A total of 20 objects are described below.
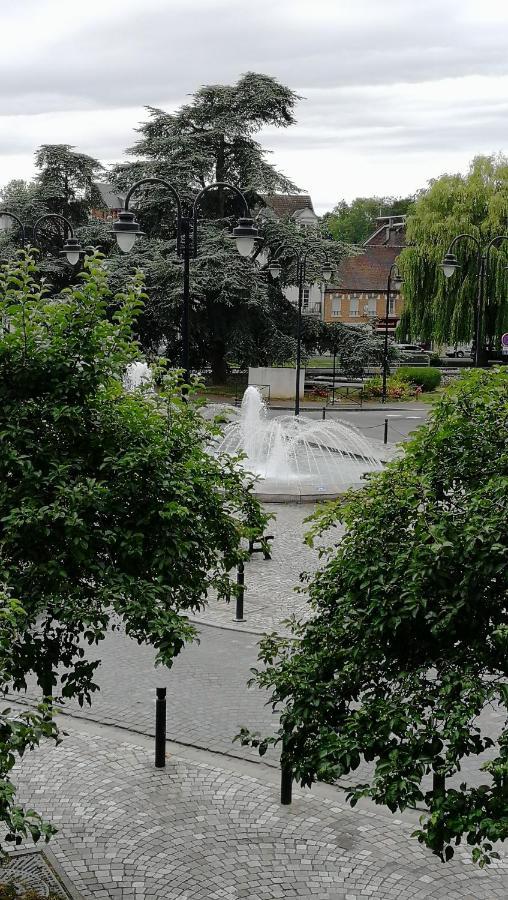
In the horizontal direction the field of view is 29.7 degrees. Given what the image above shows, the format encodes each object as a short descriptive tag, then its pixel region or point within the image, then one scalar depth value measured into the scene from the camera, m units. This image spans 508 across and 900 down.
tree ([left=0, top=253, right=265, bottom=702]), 6.28
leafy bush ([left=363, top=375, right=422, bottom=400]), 47.00
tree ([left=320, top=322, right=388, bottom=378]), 46.97
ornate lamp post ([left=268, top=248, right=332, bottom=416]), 38.56
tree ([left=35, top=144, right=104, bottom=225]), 52.69
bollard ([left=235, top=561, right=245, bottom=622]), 14.01
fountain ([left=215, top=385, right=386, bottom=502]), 22.50
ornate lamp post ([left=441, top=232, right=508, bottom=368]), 28.33
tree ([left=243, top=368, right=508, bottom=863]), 5.07
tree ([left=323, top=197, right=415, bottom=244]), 133.00
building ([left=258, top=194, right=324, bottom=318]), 84.62
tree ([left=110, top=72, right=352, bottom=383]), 42.81
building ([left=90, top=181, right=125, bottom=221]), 55.77
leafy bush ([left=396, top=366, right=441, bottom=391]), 49.31
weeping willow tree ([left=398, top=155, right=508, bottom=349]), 47.00
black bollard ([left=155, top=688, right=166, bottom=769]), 9.56
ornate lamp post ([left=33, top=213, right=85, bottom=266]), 23.27
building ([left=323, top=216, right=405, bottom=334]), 87.19
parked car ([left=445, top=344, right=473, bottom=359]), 70.00
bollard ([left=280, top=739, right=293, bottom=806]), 8.85
